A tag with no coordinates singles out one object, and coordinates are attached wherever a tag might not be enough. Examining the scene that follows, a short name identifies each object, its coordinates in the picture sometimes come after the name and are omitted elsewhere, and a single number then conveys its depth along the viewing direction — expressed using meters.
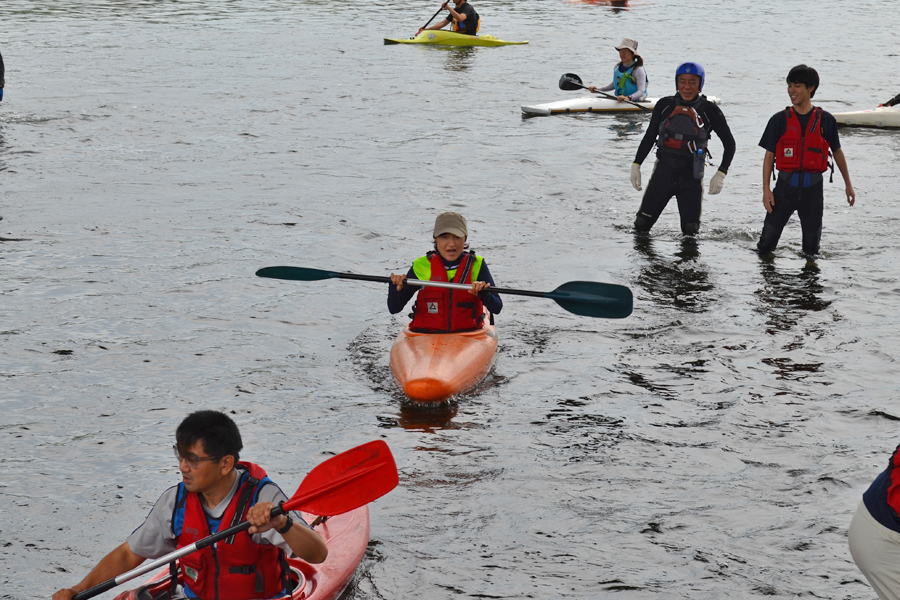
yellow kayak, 48.22
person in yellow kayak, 47.59
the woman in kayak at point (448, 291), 13.47
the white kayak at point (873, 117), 31.41
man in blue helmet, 18.02
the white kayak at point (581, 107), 33.72
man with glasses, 7.09
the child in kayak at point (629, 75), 30.16
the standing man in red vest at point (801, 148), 16.39
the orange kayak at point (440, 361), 13.16
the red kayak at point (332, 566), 8.09
